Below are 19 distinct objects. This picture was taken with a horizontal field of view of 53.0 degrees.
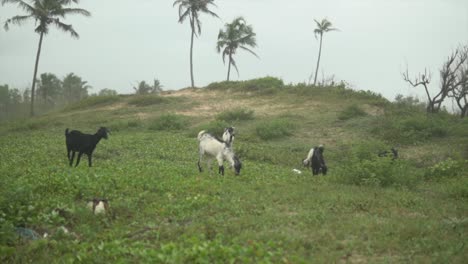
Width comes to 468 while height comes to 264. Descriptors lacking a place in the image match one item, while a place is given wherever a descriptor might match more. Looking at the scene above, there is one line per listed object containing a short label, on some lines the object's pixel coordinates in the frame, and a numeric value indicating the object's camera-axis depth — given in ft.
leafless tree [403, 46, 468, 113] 98.20
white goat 45.09
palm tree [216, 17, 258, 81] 154.71
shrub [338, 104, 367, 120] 91.90
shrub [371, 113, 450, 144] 75.87
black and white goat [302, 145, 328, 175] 49.08
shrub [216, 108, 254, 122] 97.14
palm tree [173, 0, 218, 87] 145.89
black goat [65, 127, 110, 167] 46.09
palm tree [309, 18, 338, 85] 169.48
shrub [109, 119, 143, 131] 91.86
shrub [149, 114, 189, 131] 90.68
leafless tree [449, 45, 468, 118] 99.37
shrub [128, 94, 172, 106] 121.94
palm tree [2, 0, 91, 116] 122.21
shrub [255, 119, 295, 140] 80.28
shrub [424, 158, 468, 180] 50.21
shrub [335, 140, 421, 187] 42.24
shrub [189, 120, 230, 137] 82.19
